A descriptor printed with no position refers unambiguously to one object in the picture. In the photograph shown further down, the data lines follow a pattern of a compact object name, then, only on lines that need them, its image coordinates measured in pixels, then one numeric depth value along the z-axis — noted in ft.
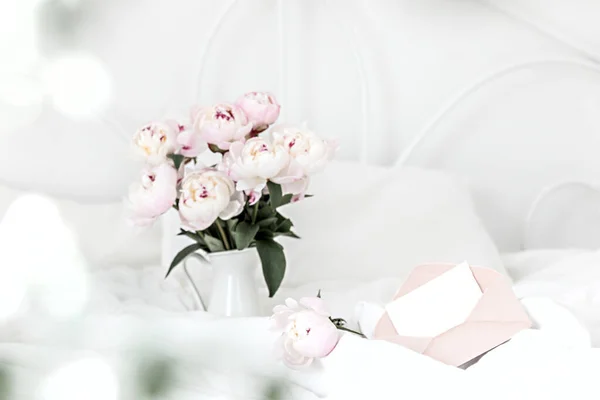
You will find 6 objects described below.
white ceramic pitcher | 7.37
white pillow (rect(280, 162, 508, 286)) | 8.38
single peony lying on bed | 6.33
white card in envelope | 6.63
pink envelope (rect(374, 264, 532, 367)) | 6.42
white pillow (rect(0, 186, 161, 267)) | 8.64
